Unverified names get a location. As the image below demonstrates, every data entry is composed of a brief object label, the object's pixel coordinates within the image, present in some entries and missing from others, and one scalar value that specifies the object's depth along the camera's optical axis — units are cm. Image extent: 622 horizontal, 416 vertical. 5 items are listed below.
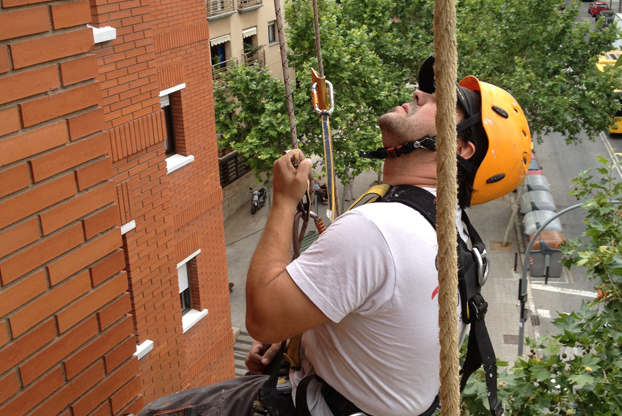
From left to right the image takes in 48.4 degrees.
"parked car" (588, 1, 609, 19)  4653
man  222
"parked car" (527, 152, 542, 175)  2668
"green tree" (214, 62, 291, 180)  1816
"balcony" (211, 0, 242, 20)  2031
